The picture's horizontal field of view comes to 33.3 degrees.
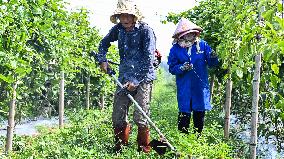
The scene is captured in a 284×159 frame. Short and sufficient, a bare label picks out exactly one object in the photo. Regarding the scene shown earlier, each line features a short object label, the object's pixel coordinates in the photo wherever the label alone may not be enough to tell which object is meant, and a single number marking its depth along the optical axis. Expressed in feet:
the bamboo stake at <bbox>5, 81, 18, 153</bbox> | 22.88
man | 16.30
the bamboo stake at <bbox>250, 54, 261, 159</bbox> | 13.64
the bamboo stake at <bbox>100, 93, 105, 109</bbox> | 60.26
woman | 17.38
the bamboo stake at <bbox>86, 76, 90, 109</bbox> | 51.95
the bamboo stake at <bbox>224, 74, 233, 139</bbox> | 20.52
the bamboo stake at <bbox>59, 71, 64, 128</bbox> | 35.83
